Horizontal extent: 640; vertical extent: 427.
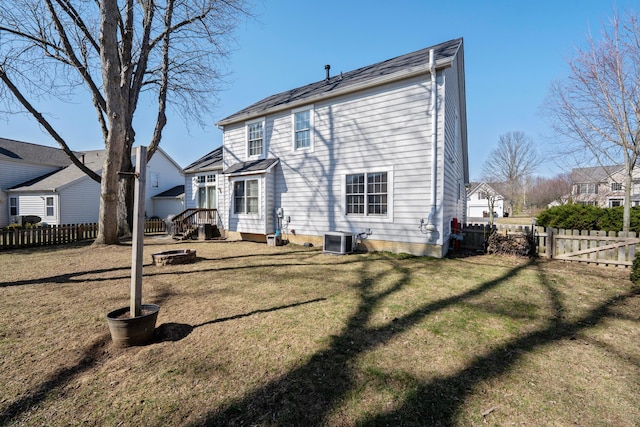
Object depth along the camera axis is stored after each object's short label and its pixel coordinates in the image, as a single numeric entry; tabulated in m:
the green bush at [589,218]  12.85
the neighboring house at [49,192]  20.67
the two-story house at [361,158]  8.44
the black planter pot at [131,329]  3.21
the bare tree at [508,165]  36.59
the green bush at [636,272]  5.26
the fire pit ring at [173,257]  7.54
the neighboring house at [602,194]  32.22
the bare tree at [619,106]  11.09
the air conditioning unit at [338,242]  9.22
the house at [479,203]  42.09
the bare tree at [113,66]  9.58
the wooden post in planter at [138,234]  3.39
